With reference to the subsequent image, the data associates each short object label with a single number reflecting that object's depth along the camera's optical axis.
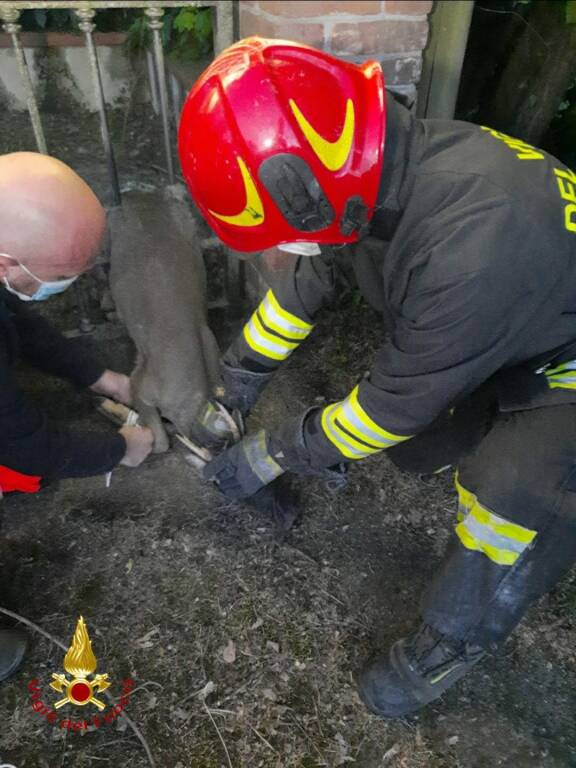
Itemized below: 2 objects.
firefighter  1.37
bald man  1.77
